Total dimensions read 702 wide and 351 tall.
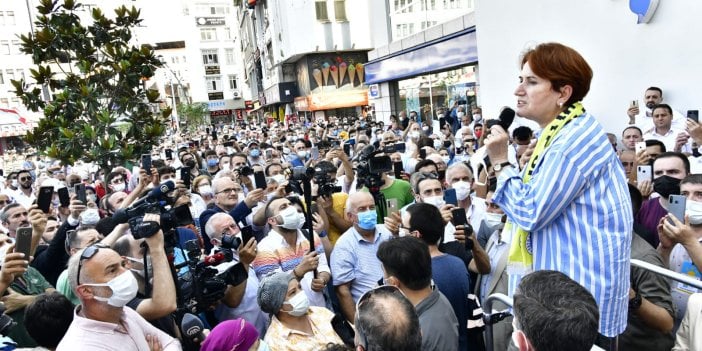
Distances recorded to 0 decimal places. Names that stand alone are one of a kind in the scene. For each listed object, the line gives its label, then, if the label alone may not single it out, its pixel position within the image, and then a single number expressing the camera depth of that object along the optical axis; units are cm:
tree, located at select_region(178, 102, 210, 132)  4700
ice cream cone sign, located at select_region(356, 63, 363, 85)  3623
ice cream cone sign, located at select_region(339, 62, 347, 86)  3600
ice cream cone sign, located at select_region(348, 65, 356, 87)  3597
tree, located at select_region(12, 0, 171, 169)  764
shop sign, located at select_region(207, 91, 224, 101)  6881
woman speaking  178
